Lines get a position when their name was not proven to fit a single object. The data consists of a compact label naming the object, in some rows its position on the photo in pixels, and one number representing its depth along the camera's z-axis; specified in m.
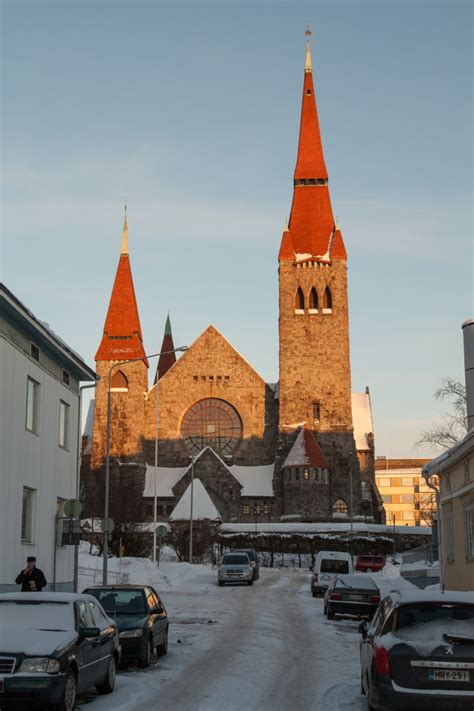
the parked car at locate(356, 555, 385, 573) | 48.50
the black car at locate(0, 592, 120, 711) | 10.05
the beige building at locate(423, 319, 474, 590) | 22.84
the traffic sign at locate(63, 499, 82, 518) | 20.14
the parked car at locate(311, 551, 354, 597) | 33.50
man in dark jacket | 16.41
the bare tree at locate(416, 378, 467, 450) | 45.09
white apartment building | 20.59
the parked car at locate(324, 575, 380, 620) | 23.44
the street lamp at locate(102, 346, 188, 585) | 24.91
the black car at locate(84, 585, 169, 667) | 14.67
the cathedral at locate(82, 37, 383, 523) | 69.94
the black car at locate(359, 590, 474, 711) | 9.17
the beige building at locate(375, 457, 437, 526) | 154.75
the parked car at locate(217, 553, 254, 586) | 41.41
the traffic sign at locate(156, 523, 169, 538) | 41.28
